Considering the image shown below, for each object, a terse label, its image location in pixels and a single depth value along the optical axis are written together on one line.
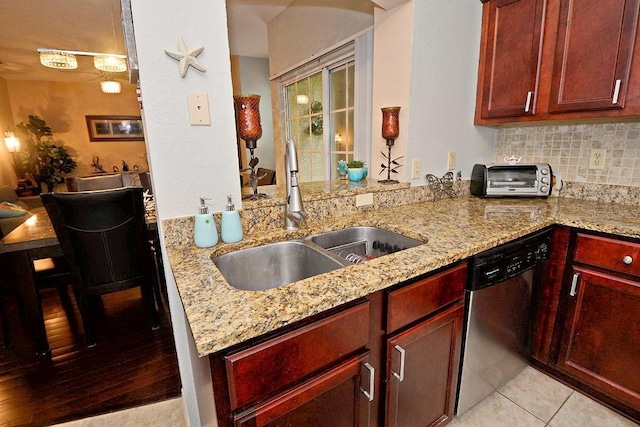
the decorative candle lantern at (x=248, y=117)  1.18
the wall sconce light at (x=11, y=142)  4.84
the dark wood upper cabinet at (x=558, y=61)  1.34
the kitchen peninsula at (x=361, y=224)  0.67
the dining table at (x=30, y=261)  1.74
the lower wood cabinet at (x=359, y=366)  0.67
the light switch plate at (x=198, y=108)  1.06
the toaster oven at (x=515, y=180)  1.78
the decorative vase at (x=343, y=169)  2.08
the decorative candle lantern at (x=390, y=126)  1.67
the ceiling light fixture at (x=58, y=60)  3.06
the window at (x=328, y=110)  2.28
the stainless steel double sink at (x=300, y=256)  1.09
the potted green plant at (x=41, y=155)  5.17
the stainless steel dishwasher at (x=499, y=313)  1.17
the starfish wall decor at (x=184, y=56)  1.00
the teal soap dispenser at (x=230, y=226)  1.12
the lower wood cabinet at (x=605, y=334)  1.25
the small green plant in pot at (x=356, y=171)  1.80
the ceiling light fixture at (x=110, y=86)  4.20
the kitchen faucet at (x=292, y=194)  1.16
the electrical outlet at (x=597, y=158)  1.68
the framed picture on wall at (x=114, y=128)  5.80
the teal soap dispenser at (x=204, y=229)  1.08
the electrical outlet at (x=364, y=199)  1.57
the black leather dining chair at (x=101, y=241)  1.74
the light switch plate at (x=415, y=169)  1.75
